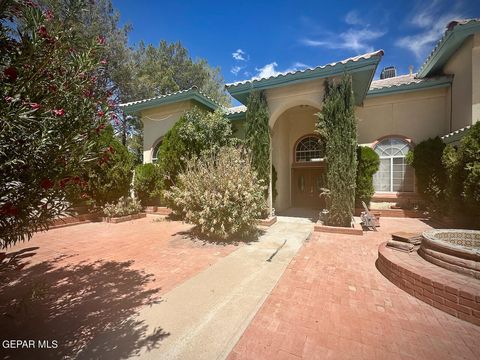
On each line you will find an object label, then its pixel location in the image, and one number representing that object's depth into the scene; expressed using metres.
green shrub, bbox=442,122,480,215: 6.36
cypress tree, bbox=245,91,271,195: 8.81
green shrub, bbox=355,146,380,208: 10.27
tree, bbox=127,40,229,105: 20.23
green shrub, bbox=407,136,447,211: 9.00
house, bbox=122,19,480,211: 8.09
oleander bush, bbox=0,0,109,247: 1.86
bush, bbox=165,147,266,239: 6.45
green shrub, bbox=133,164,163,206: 11.62
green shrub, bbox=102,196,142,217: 9.97
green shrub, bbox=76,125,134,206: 9.95
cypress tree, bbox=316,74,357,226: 7.50
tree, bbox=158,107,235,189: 9.95
